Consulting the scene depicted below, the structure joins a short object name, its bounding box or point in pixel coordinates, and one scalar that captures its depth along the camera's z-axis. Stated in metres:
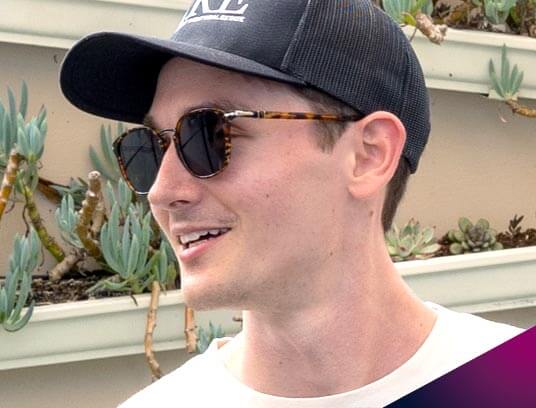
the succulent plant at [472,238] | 2.56
